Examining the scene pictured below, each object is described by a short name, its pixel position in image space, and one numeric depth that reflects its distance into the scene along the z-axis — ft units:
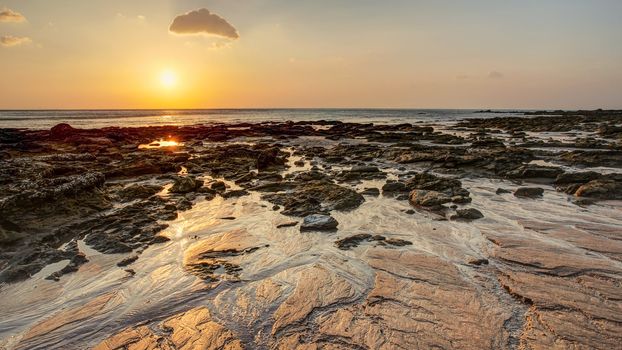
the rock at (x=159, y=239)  21.86
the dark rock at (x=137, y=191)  32.83
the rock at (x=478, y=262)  17.54
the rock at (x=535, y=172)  37.02
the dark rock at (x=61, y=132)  86.84
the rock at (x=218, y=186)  35.60
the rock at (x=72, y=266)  17.26
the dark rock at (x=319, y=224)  23.38
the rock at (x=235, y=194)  33.32
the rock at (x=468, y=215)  24.95
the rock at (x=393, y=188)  33.58
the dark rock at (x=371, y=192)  32.71
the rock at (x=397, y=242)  20.44
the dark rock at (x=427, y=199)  27.91
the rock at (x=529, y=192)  30.68
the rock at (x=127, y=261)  18.62
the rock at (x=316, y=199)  27.86
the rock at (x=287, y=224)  24.49
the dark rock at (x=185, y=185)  34.67
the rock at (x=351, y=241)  20.48
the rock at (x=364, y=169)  42.89
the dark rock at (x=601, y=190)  28.78
